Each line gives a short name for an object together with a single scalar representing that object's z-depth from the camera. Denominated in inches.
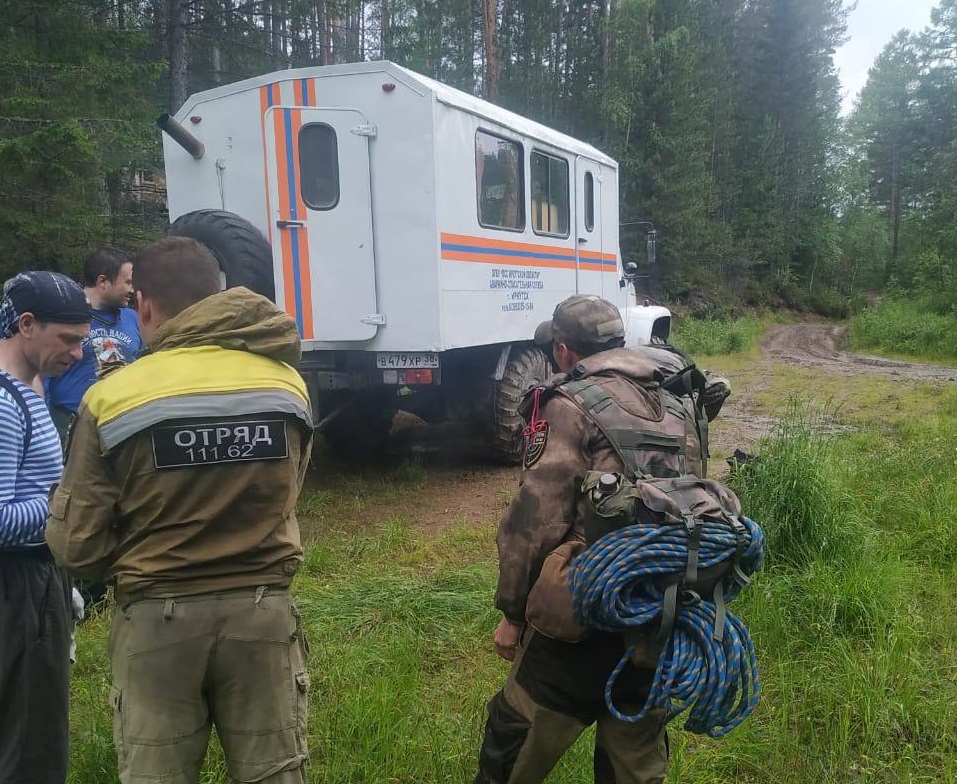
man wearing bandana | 77.0
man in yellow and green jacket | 65.4
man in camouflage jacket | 76.6
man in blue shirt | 147.6
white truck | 205.8
